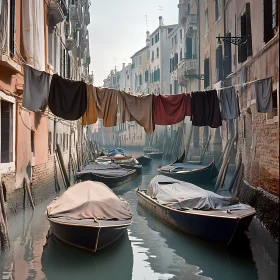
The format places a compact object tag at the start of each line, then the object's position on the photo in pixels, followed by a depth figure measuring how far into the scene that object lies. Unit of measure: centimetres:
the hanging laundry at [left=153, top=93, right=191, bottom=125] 952
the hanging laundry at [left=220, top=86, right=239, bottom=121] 935
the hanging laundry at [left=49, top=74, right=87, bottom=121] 854
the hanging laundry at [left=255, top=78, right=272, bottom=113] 832
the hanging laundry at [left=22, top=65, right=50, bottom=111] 810
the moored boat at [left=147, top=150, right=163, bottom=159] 3222
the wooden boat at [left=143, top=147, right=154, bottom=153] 3594
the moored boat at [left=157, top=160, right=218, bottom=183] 1638
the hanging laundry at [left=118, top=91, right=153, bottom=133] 944
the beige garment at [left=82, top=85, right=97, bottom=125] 900
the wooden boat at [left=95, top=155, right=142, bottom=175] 2127
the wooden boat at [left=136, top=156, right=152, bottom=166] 2650
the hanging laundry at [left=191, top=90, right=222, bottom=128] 947
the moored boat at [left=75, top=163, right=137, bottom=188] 1586
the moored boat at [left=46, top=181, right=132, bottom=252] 698
